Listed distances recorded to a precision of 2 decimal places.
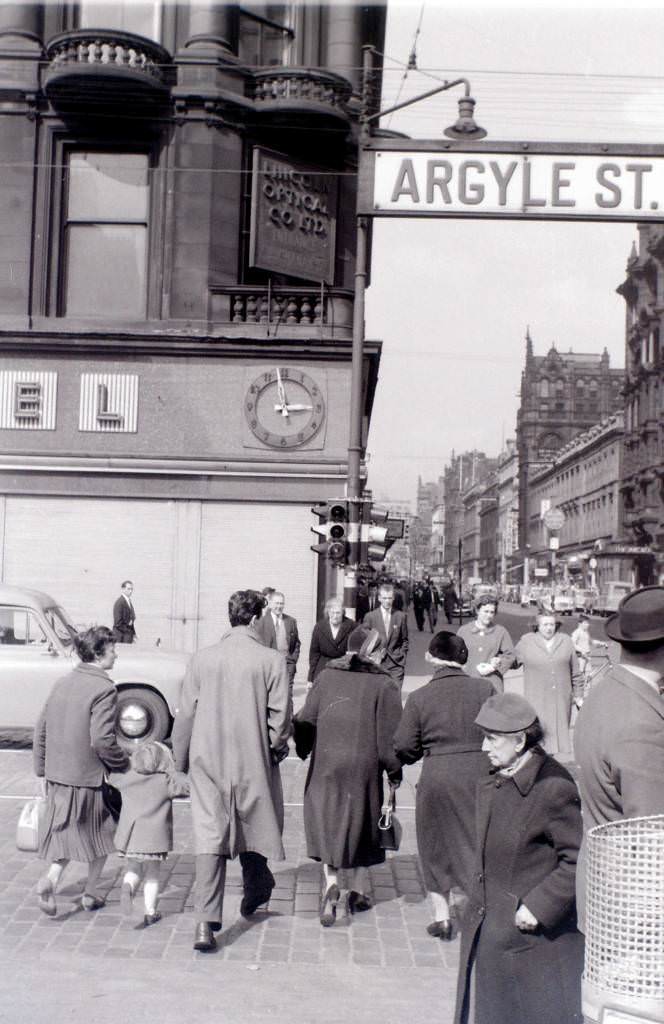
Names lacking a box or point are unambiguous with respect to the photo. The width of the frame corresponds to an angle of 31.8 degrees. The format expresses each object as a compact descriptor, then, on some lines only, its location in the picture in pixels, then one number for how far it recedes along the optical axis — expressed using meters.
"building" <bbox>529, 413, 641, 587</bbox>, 95.03
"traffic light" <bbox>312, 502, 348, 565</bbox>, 16.33
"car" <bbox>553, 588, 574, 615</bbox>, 43.85
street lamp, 16.00
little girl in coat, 6.87
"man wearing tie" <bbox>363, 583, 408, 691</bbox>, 13.20
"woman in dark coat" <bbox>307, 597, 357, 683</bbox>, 12.16
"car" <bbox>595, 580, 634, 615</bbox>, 66.56
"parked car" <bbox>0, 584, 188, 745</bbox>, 12.58
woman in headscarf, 6.81
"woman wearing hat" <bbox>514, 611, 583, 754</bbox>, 11.77
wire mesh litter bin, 2.97
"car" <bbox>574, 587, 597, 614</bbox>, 72.00
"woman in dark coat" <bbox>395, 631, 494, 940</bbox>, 6.57
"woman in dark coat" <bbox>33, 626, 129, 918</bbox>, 6.87
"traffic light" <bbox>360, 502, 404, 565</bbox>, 16.81
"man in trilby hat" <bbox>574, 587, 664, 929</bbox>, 3.48
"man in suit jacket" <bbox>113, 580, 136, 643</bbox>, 19.30
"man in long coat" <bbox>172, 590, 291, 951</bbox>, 6.46
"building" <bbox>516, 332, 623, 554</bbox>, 169.75
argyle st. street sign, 8.39
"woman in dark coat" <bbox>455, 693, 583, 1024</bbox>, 3.97
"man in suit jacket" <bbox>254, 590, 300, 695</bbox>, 14.52
